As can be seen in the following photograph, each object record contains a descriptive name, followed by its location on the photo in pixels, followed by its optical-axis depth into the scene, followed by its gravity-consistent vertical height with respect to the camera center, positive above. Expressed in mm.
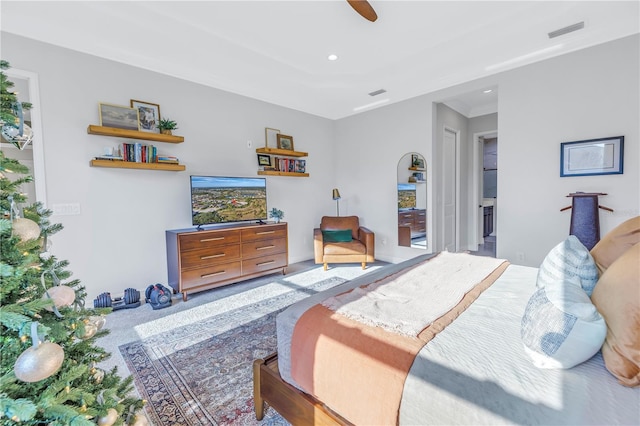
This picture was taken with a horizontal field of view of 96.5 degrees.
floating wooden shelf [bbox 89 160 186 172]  2970 +441
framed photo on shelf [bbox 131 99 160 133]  3287 +1056
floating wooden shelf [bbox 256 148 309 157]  4358 +788
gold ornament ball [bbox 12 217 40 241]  810 -60
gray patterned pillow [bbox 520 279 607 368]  902 -445
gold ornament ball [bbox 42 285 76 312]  861 -271
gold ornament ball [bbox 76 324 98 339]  920 -416
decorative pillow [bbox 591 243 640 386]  844 -392
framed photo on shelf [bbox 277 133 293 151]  4672 +999
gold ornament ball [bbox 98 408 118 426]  899 -677
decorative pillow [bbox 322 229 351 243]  4613 -582
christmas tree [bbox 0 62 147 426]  722 -358
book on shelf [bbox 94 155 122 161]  2988 +513
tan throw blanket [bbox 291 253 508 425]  1011 -635
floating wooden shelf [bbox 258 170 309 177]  4363 +456
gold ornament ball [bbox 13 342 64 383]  695 -387
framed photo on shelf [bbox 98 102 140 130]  3059 +983
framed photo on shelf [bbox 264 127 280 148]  4516 +1046
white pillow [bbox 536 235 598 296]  1299 -347
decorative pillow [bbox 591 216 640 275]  1356 -245
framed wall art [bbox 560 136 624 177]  2928 +402
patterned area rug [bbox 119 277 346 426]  1592 -1141
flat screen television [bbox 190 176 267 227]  3570 +48
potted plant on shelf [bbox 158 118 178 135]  3371 +927
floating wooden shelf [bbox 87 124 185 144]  2918 +774
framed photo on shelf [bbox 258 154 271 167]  4434 +660
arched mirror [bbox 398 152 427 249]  4551 -40
